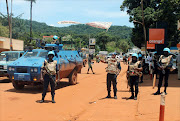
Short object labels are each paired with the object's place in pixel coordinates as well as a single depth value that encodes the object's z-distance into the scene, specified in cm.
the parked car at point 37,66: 1014
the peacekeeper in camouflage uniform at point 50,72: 826
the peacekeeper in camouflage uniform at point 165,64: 917
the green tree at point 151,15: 2350
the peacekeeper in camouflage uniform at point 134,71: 865
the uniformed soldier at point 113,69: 901
